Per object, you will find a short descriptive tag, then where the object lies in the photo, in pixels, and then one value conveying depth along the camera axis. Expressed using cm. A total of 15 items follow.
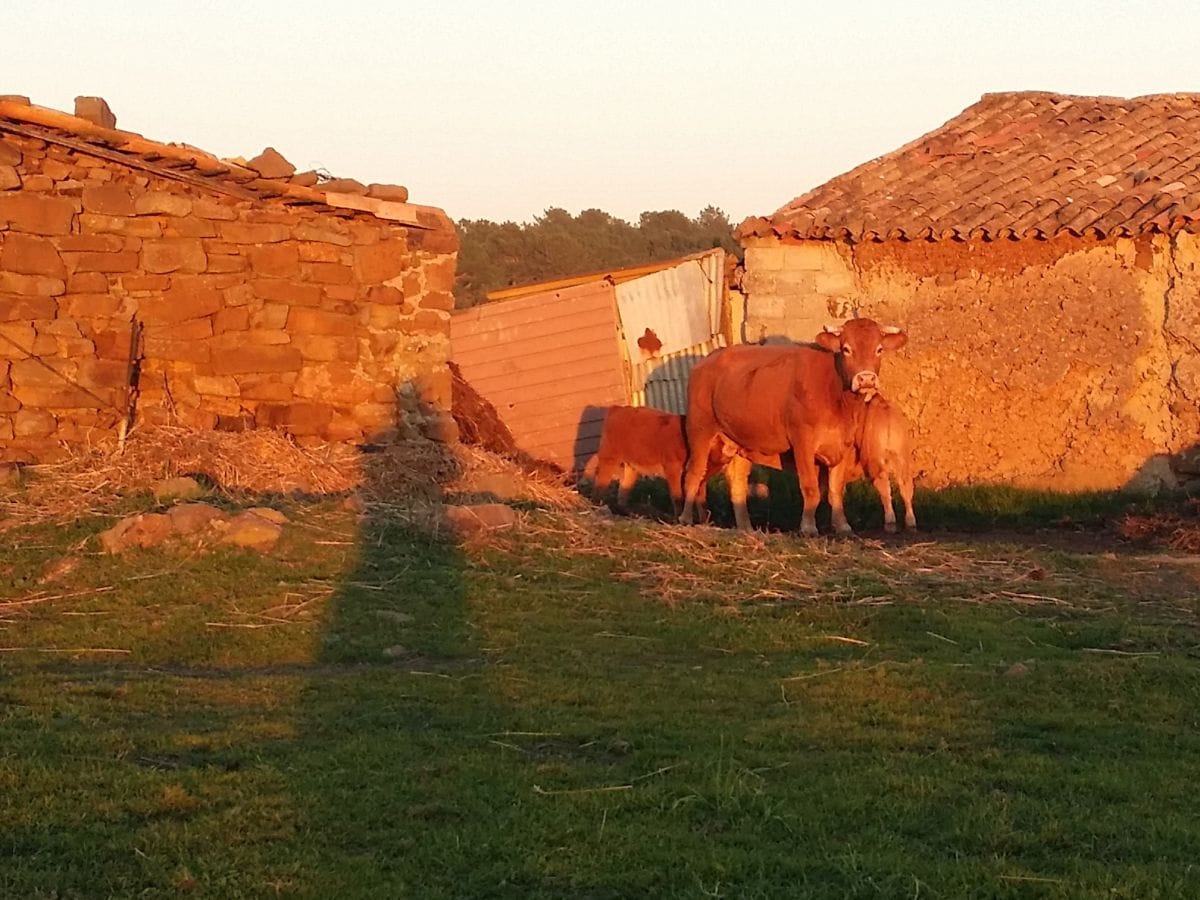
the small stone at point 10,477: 1162
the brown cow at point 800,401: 1359
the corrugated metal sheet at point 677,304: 1862
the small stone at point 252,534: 1001
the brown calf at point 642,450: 1573
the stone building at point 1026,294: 1480
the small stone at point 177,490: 1131
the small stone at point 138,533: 984
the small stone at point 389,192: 1412
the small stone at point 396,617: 862
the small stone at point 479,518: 1096
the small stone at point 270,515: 1045
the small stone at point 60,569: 932
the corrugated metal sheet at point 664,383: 1892
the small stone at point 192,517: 1005
